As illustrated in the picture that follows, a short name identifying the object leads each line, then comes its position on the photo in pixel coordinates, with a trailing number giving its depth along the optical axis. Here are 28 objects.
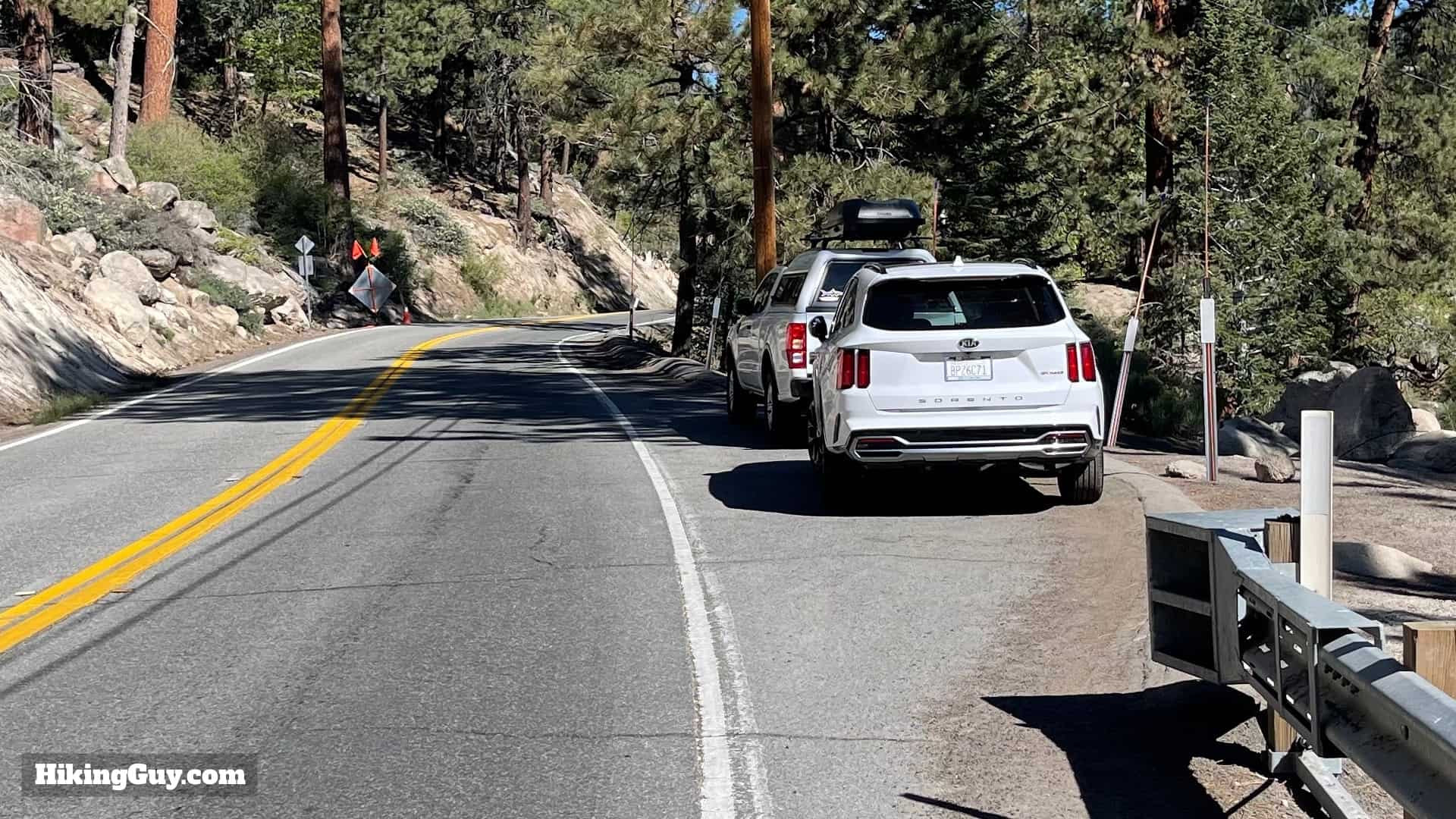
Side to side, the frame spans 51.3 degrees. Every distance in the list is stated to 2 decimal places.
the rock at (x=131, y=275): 33.38
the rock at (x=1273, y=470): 13.35
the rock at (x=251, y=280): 42.78
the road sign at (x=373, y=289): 51.44
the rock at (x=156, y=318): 33.19
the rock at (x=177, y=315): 34.81
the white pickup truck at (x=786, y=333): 15.95
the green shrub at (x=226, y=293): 39.94
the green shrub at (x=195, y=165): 48.19
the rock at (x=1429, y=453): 17.09
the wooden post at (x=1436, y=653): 4.14
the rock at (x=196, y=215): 44.09
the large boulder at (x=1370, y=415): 20.48
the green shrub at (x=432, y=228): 66.86
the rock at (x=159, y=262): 36.75
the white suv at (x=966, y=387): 11.27
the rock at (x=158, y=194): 42.75
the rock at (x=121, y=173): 41.94
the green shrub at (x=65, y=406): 20.89
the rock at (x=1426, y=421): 23.69
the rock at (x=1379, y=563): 8.99
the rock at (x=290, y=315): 44.84
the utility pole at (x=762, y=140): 22.75
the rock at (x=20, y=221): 30.92
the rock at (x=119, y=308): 30.66
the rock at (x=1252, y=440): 18.42
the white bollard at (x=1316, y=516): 6.02
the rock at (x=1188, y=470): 13.35
